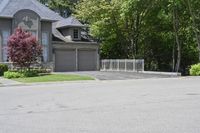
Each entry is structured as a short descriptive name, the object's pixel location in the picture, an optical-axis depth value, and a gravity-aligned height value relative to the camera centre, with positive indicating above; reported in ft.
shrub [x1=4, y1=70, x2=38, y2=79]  116.78 -3.15
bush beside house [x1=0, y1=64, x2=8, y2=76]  130.11 -1.74
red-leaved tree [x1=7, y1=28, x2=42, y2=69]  121.19 +3.84
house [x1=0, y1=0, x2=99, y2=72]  145.38 +10.04
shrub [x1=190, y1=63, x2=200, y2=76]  127.65 -2.13
